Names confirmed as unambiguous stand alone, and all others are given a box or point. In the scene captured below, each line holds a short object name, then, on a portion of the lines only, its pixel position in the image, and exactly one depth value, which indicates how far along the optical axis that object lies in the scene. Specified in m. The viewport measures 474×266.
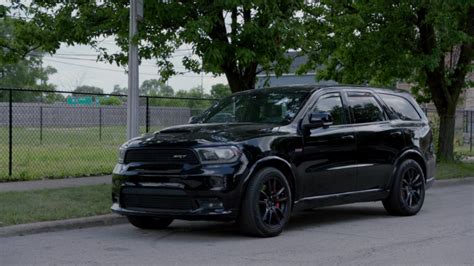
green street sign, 34.07
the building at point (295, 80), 49.84
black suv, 7.93
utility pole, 11.04
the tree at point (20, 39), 12.95
